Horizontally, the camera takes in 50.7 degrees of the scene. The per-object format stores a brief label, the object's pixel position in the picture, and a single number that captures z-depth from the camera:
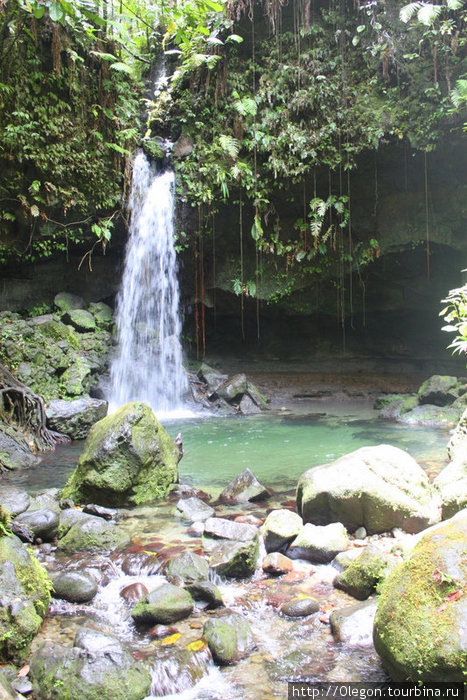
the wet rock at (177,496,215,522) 5.15
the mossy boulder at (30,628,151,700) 2.48
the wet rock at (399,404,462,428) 10.13
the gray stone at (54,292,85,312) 13.12
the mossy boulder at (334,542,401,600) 3.51
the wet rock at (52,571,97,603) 3.62
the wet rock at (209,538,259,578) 3.94
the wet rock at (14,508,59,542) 4.54
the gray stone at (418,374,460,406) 11.25
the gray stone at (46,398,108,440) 9.23
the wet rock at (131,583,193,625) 3.28
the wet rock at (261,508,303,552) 4.34
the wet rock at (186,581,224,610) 3.52
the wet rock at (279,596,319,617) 3.41
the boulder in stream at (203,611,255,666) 2.93
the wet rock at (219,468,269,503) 5.70
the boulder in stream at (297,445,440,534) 4.52
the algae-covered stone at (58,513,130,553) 4.44
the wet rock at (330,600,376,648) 3.02
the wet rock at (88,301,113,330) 13.00
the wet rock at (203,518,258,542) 4.45
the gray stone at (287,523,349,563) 4.16
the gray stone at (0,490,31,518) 4.76
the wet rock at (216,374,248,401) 12.60
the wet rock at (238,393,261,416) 12.36
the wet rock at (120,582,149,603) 3.63
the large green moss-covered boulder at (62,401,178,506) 5.51
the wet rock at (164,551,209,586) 3.74
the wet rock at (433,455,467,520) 4.04
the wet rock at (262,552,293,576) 4.01
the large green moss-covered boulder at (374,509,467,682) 2.20
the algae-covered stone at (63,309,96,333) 12.49
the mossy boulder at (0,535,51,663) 2.79
